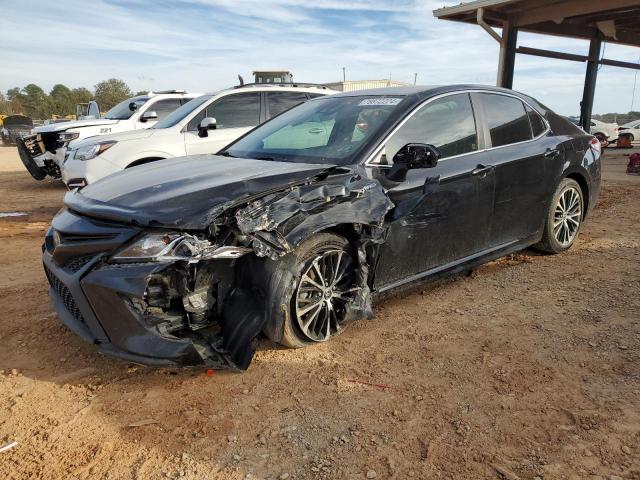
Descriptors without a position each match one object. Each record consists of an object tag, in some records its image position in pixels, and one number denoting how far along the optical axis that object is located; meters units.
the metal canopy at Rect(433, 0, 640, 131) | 11.77
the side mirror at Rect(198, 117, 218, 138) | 6.07
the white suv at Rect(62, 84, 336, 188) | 7.09
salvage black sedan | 2.70
